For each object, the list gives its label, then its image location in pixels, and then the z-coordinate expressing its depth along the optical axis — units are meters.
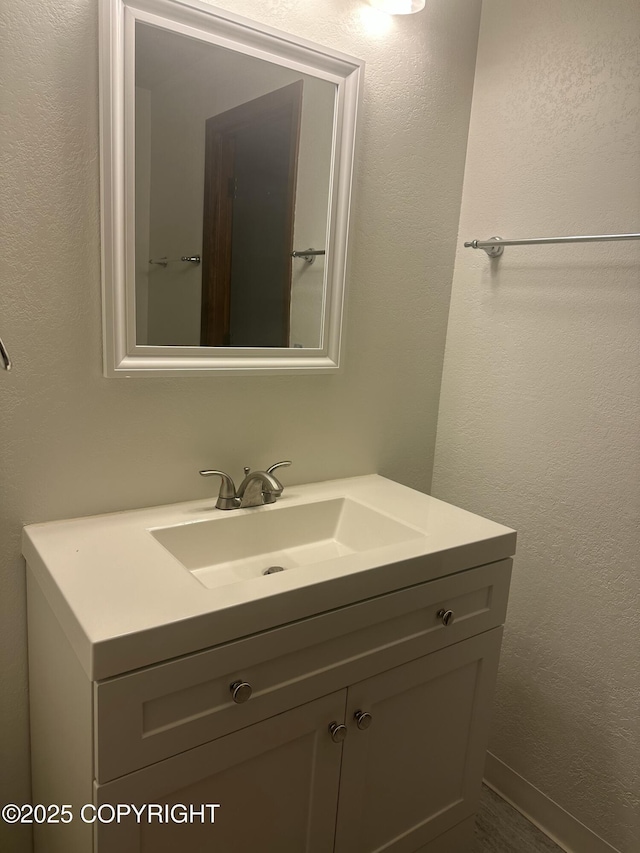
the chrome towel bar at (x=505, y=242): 1.39
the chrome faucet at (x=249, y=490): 1.40
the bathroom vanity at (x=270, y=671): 0.94
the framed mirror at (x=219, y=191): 1.21
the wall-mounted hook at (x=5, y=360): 1.03
